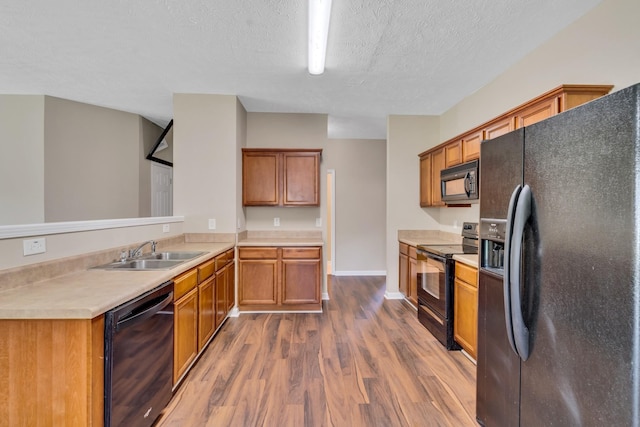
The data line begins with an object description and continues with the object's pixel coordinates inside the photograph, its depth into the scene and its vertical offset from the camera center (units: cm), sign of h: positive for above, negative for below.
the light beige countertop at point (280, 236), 392 -34
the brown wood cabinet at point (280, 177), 392 +49
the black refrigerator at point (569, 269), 89 -21
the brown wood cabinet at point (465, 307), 240 -83
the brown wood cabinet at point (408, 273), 366 -83
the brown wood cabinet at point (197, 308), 206 -83
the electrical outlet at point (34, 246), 163 -20
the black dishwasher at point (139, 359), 134 -78
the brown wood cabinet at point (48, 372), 125 -70
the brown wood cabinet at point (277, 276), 363 -81
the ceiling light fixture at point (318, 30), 189 +137
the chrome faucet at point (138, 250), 248 -33
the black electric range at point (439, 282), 276 -73
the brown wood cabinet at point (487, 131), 185 +73
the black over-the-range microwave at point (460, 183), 283 +32
